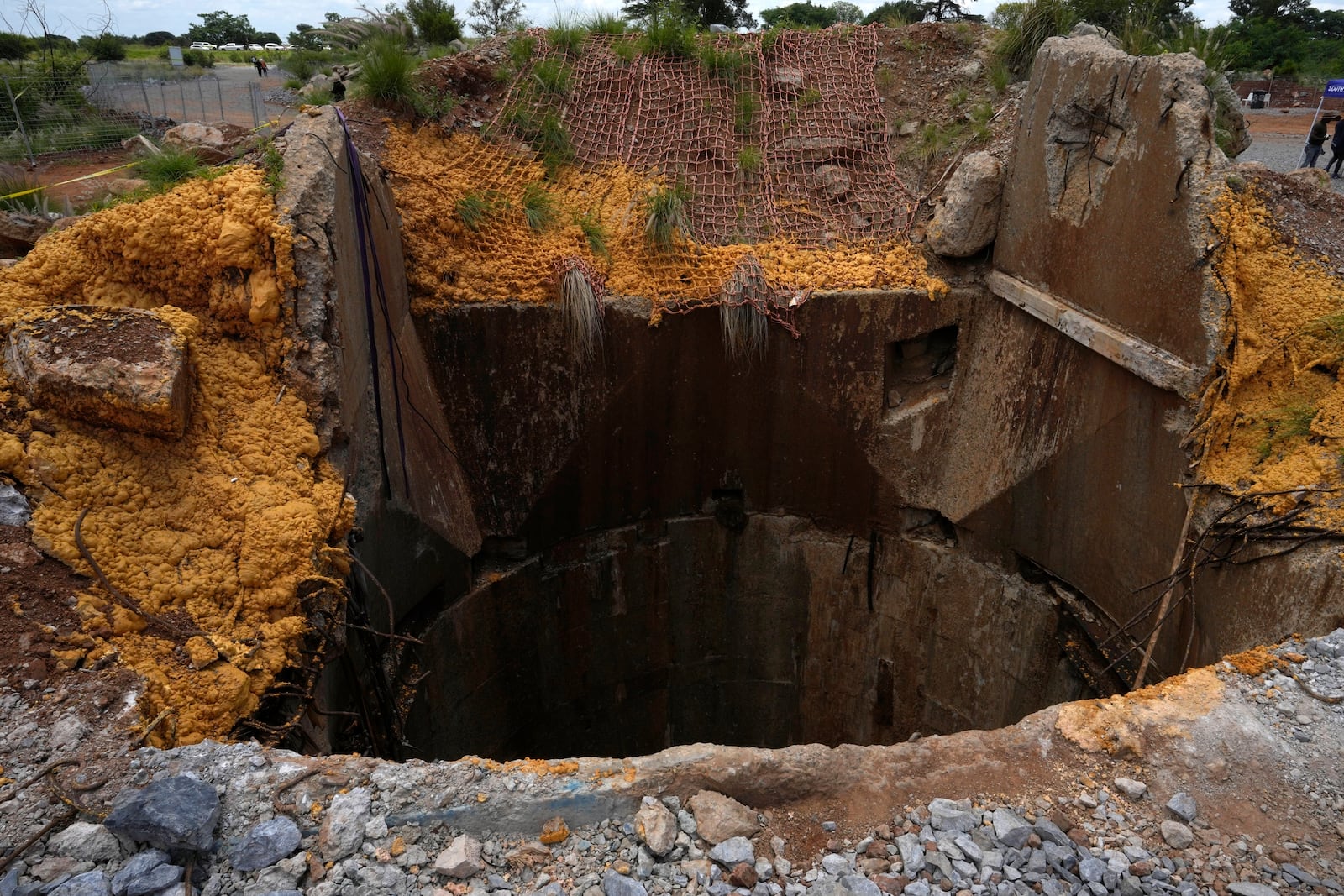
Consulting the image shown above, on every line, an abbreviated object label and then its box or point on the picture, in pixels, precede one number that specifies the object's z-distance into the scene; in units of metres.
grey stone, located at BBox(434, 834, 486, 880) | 2.23
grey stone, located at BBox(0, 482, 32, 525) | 2.90
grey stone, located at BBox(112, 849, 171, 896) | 2.09
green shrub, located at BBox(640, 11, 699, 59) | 6.89
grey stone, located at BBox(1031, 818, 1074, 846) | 2.36
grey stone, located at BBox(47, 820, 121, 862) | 2.15
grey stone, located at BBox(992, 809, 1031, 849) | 2.35
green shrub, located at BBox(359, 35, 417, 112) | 5.76
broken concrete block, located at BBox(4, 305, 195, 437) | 3.08
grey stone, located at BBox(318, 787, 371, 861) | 2.25
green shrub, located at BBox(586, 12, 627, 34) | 7.17
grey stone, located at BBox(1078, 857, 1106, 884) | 2.25
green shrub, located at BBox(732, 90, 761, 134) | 6.56
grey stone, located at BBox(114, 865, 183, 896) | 2.10
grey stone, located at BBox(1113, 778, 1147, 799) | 2.51
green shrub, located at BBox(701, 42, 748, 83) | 6.81
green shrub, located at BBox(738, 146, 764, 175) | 6.29
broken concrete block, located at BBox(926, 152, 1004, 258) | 5.47
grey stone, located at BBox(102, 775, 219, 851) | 2.17
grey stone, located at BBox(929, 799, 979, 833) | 2.41
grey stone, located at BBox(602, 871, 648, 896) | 2.21
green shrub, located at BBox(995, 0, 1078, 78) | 6.28
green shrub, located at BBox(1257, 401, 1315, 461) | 3.91
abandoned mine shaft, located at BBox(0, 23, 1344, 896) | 2.39
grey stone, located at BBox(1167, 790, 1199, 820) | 2.43
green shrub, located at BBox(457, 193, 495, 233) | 5.53
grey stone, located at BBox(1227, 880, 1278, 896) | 2.21
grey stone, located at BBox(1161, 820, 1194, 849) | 2.36
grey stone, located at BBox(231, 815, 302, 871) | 2.21
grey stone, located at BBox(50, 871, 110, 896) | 2.05
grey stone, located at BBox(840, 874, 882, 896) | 2.23
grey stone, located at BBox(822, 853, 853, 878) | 2.30
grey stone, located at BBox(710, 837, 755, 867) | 2.31
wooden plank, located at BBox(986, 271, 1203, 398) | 4.18
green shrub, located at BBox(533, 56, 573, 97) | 6.52
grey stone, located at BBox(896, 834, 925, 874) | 2.29
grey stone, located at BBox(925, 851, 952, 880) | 2.28
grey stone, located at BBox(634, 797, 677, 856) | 2.33
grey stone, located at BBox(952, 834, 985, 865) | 2.31
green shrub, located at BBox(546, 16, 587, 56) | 6.85
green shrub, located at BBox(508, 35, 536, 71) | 6.63
